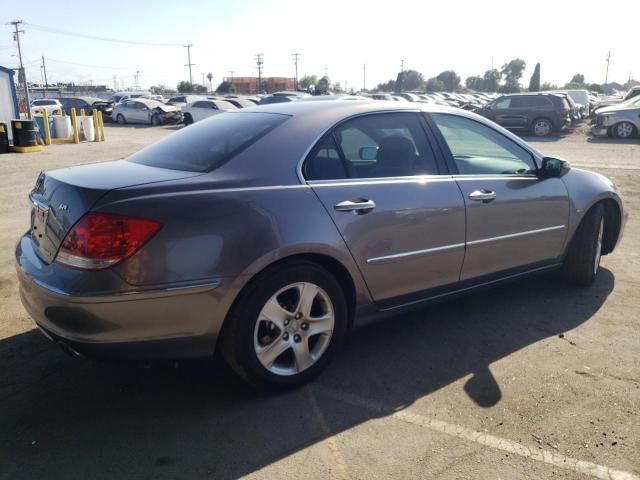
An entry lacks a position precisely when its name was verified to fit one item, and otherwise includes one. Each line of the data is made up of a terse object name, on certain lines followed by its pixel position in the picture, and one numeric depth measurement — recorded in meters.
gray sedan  2.55
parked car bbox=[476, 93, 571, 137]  21.50
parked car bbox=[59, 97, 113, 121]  33.97
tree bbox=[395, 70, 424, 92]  116.08
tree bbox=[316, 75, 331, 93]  91.08
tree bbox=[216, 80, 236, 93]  80.78
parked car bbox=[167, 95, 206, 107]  40.58
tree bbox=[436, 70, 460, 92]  109.94
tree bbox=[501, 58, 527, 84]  108.38
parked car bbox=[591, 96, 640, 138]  20.11
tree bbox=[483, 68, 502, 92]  103.41
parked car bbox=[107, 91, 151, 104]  43.66
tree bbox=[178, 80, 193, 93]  91.69
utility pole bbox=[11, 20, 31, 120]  82.44
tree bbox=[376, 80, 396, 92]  110.45
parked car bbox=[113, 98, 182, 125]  30.58
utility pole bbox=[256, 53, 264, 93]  96.46
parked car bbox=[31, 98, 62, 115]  32.78
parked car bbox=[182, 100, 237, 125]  26.97
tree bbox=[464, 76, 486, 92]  107.94
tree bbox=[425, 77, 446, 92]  104.24
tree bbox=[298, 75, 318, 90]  102.66
